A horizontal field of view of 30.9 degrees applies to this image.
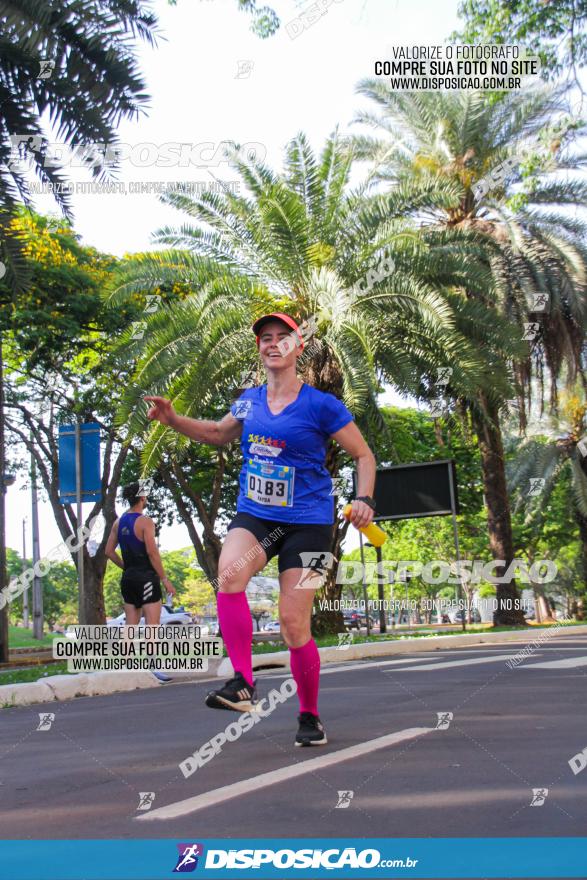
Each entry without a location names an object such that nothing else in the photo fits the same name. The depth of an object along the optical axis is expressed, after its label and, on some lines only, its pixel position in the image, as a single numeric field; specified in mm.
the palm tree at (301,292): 17641
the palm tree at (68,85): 10312
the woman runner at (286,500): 4965
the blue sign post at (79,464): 12047
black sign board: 22359
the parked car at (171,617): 44112
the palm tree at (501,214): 22203
